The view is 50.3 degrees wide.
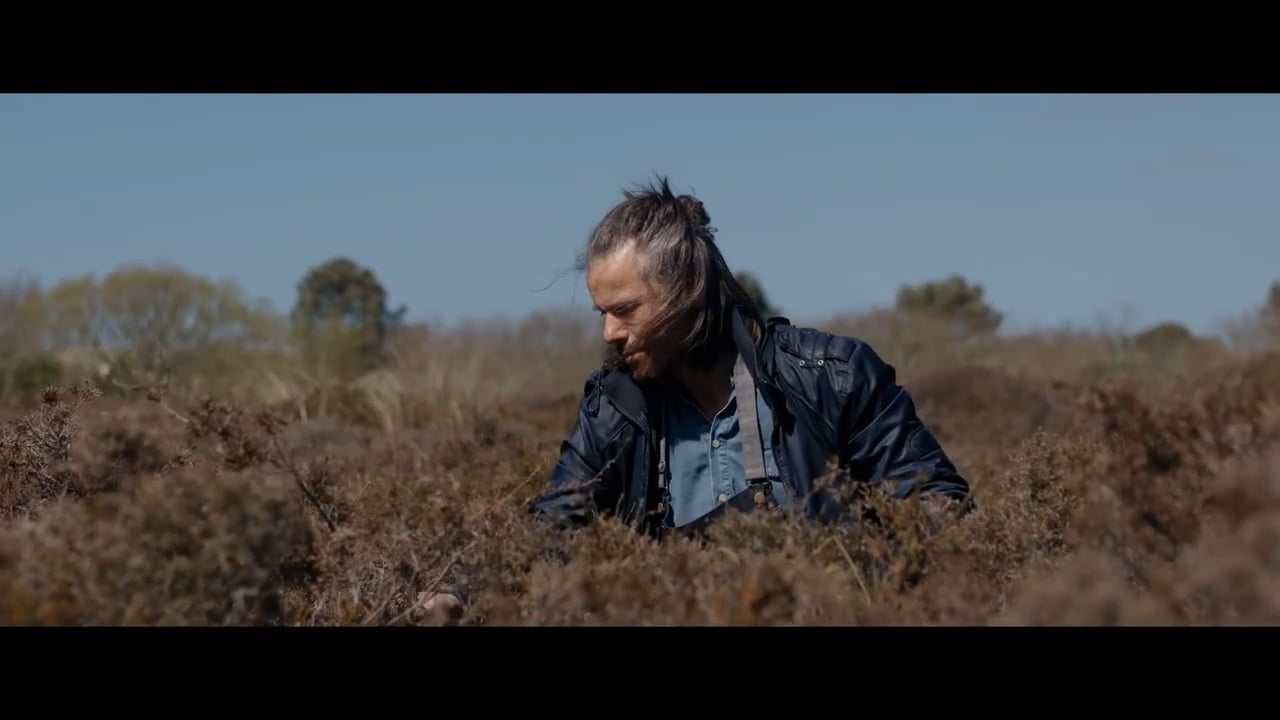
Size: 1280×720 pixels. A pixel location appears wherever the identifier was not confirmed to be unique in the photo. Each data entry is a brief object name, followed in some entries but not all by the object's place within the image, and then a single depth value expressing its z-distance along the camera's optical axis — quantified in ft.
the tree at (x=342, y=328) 57.31
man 12.99
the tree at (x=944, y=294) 118.83
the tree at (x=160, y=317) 54.49
